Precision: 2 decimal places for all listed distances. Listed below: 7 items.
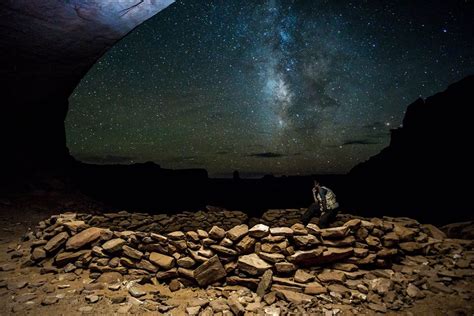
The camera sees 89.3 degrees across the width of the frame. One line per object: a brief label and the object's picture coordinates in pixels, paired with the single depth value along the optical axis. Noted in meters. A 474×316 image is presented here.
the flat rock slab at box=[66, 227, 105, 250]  5.88
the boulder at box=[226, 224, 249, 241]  5.42
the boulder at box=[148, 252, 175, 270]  5.29
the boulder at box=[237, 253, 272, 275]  4.98
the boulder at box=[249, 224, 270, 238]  5.54
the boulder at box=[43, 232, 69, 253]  5.94
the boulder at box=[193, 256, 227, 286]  5.05
